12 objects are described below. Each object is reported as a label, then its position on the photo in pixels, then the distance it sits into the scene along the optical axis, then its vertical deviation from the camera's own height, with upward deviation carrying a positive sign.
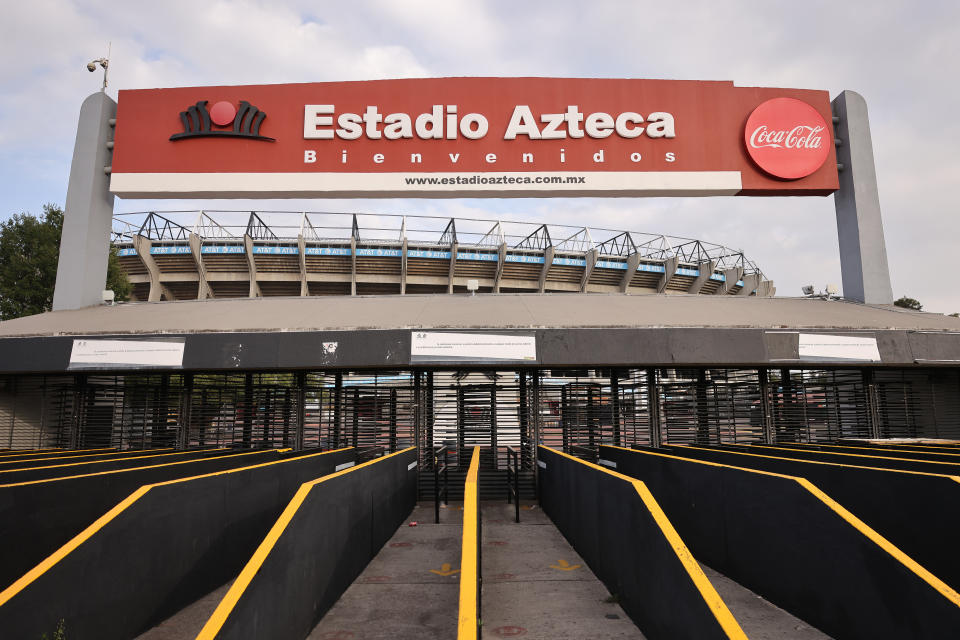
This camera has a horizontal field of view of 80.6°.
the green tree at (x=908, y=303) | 46.34 +8.07
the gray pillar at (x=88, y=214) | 16.14 +5.44
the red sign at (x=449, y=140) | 16.44 +7.65
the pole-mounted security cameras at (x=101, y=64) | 17.16 +10.23
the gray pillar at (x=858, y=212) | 16.97 +5.71
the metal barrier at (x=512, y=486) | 9.96 -1.68
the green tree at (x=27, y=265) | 23.00 +5.70
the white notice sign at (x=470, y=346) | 11.41 +1.13
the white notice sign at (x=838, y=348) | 11.88 +1.12
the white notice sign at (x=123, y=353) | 11.75 +1.05
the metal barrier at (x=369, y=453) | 12.32 -1.14
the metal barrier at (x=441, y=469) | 9.80 -1.40
